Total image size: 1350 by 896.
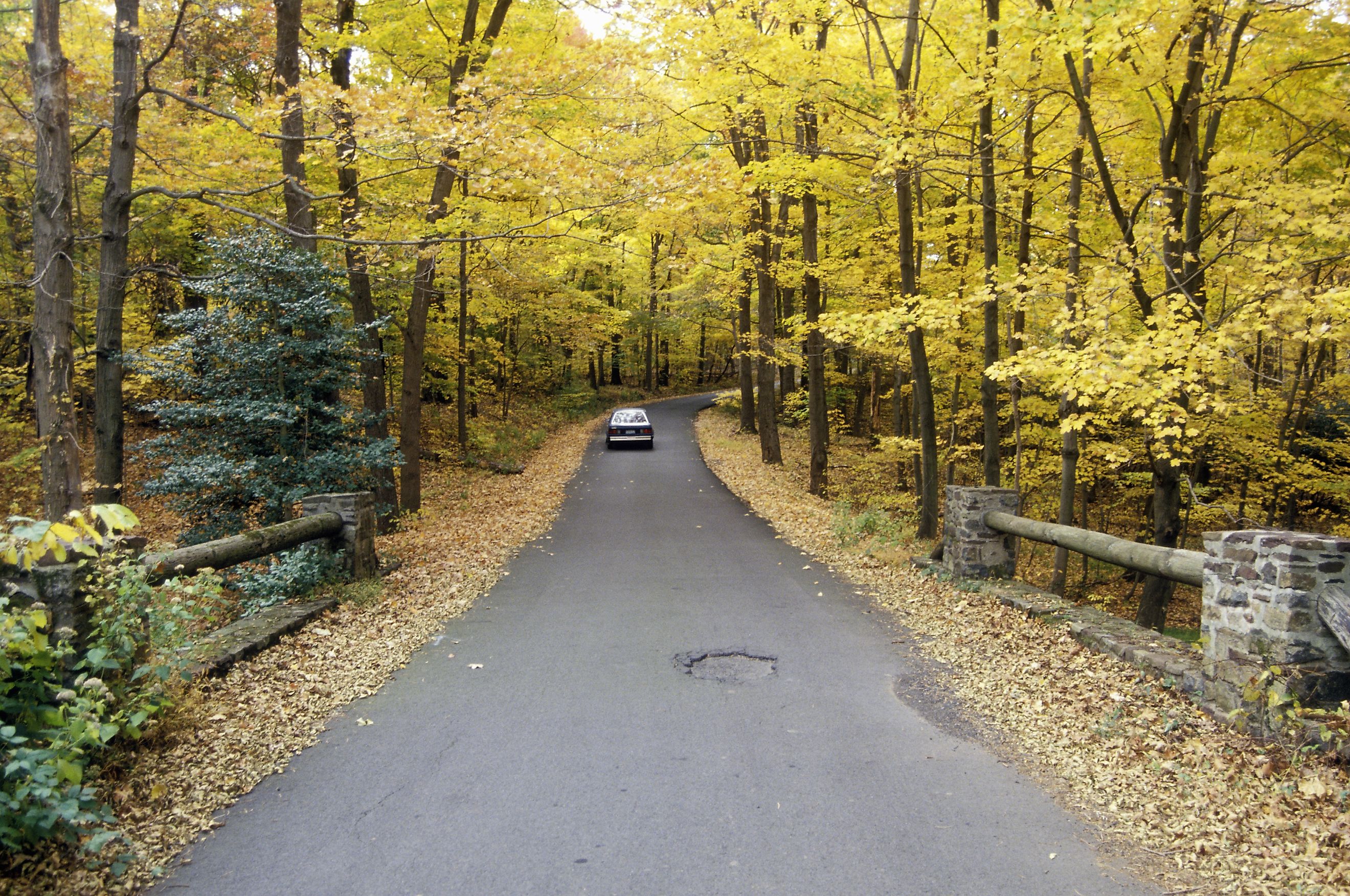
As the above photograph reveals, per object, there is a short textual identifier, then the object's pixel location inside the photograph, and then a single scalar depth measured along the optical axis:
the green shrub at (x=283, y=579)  7.34
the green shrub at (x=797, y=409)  21.58
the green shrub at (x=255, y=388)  8.82
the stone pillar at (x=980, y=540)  8.57
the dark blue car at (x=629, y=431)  24.28
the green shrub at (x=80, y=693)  3.19
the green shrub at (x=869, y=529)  11.38
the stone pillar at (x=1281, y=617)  4.42
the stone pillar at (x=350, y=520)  8.09
